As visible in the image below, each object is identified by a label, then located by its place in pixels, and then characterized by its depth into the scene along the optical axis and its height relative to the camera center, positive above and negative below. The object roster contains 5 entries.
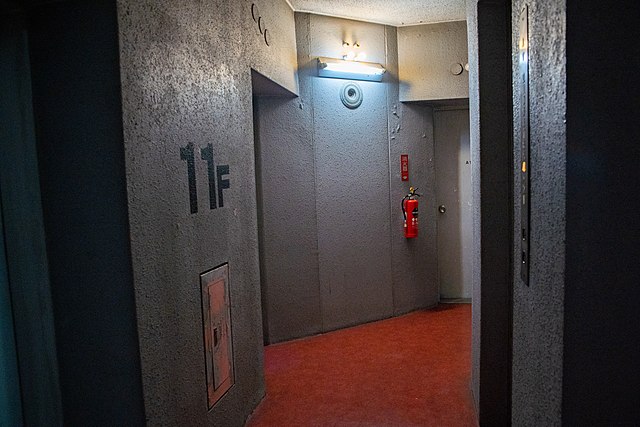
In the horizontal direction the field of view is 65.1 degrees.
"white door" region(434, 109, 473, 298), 5.22 -0.25
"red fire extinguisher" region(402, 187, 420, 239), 4.86 -0.45
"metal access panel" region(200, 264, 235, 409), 2.47 -0.80
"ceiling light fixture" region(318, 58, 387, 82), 4.36 +0.91
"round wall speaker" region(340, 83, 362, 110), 4.56 +0.70
